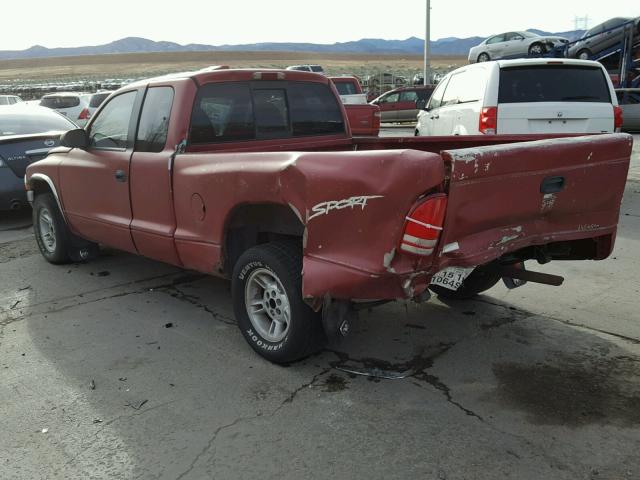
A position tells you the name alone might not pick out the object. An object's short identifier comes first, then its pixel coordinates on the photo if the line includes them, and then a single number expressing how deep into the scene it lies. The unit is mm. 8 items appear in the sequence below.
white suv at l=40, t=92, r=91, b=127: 20453
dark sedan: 7988
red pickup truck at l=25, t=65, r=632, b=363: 3012
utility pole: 28016
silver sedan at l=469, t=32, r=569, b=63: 25317
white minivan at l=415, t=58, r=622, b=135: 7703
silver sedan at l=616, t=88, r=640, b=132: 16125
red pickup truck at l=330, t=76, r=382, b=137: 13516
